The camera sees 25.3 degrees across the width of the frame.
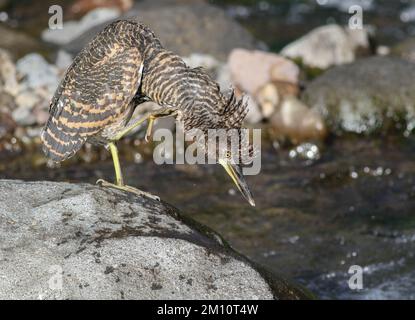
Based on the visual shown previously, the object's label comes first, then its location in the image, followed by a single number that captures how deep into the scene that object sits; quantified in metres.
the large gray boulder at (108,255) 5.31
